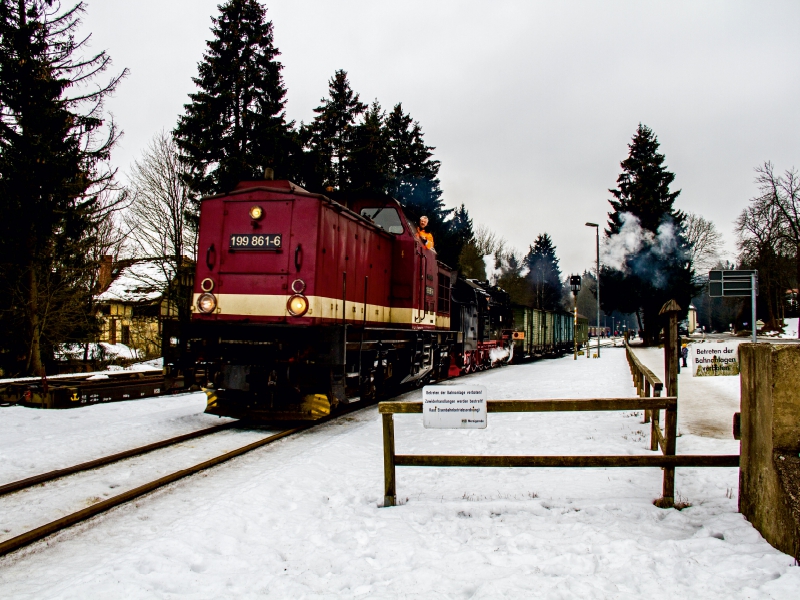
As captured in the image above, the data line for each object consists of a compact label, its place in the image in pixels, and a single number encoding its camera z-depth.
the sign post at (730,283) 11.10
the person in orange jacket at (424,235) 11.43
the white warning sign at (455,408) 4.85
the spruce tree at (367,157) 28.55
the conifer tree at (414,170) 35.03
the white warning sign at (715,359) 11.41
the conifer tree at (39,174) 14.57
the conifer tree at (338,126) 29.08
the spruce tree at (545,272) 76.44
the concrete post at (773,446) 3.56
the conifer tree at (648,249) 40.56
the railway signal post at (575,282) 30.08
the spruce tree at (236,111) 21.20
